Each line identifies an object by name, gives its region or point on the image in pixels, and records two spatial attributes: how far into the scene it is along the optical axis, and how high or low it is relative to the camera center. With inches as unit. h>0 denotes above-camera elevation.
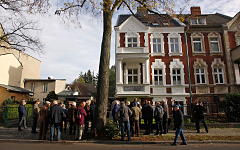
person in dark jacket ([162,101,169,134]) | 436.1 -25.3
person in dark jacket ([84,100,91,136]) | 409.4 -13.9
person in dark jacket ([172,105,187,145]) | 333.4 -24.8
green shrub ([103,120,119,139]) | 376.8 -45.3
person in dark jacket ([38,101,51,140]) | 394.3 -25.5
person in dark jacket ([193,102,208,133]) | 444.5 -14.6
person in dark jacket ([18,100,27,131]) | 498.0 -13.9
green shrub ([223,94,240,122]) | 520.9 +1.7
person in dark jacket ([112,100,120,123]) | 421.2 -3.0
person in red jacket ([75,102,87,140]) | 378.0 -24.1
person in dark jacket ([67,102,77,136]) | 421.6 -14.4
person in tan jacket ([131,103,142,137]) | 408.7 -21.7
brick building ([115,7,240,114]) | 853.2 +218.9
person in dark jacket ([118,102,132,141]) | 371.3 -22.0
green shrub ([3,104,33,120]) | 631.4 -14.5
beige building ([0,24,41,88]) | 1274.6 +291.7
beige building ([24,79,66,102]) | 1529.3 +170.6
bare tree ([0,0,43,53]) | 811.4 +286.0
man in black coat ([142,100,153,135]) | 426.6 -18.8
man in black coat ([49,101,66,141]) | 376.2 -21.2
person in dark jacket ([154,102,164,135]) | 416.2 -18.0
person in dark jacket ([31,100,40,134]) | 466.3 -18.2
